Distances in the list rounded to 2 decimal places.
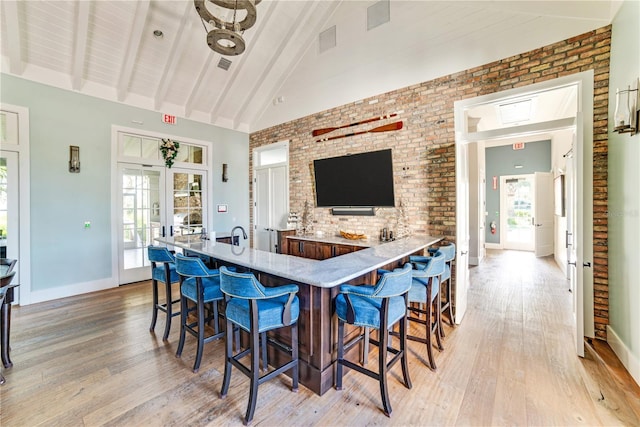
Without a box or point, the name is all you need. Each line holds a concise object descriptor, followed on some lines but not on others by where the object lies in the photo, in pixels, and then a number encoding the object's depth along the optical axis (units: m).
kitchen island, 1.93
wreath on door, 5.25
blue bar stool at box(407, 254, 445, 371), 2.40
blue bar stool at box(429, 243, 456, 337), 2.98
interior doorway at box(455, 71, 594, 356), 2.58
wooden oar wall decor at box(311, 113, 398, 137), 4.39
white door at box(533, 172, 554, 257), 7.29
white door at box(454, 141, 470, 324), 3.29
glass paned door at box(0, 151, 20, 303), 3.86
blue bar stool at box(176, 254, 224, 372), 2.33
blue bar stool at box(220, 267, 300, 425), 1.78
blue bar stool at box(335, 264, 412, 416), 1.87
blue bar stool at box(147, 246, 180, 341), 2.82
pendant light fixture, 2.63
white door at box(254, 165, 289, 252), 6.06
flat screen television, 4.40
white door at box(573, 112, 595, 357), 2.56
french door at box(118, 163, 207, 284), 4.94
